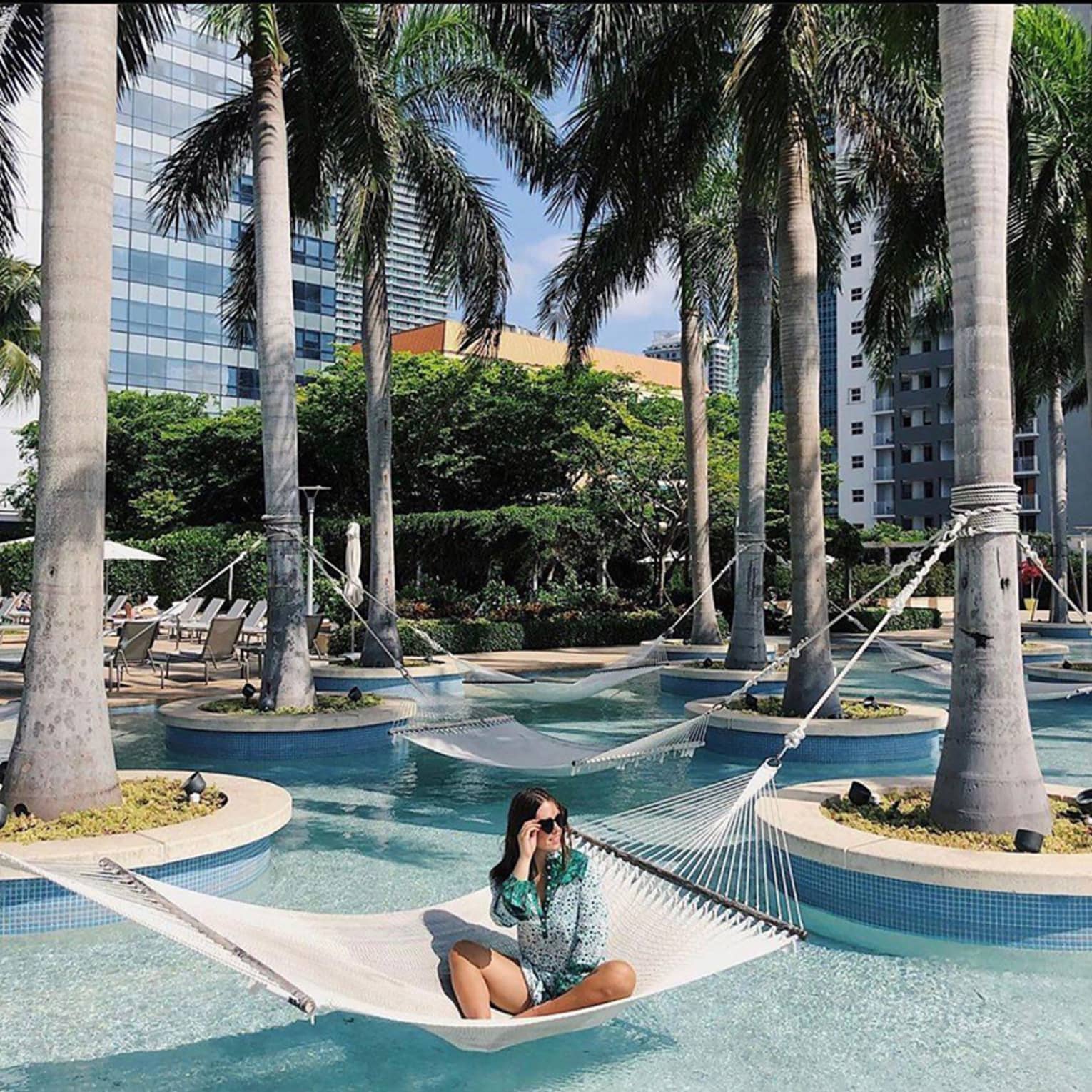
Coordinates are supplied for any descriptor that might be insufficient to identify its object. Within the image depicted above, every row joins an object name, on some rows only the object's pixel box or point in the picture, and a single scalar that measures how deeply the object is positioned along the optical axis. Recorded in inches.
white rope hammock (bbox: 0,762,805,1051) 126.9
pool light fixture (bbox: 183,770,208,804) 231.0
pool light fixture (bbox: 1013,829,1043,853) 192.1
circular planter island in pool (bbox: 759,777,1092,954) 179.3
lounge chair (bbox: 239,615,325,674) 548.4
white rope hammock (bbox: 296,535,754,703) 428.5
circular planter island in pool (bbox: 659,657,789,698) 491.2
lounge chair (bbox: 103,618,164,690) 509.7
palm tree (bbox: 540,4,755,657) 366.3
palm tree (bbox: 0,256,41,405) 928.3
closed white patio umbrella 635.4
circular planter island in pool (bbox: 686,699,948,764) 343.3
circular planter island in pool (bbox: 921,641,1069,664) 661.3
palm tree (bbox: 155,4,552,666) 397.4
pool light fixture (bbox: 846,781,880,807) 229.6
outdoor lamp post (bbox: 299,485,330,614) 634.8
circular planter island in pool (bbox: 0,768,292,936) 188.1
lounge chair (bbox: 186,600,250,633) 710.5
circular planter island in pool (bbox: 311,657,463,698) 497.4
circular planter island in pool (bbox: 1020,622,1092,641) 845.2
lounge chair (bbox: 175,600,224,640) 711.1
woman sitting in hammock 140.3
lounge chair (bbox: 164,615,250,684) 524.1
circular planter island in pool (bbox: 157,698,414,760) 350.9
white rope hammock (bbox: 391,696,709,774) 277.7
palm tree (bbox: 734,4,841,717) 307.9
